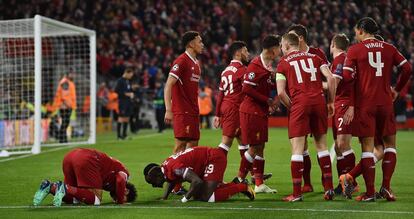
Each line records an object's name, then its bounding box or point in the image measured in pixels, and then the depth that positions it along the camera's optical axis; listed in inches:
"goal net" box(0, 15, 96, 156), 1472.7
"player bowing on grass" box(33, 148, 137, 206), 733.9
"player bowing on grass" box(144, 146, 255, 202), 763.4
